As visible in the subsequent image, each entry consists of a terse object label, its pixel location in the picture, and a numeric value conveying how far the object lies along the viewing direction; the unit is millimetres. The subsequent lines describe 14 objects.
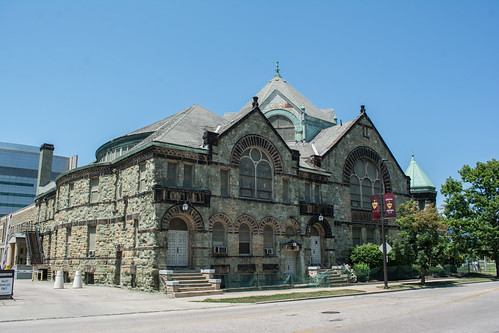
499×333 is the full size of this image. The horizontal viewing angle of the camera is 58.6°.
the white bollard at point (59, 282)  25609
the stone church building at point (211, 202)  25781
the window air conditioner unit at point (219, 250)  26750
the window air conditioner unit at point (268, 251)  29547
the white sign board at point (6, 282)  19328
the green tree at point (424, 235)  31516
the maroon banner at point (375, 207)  31578
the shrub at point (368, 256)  34188
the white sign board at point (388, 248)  29141
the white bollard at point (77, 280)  25719
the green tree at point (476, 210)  39625
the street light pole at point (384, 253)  27820
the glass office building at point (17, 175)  118125
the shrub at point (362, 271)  33062
